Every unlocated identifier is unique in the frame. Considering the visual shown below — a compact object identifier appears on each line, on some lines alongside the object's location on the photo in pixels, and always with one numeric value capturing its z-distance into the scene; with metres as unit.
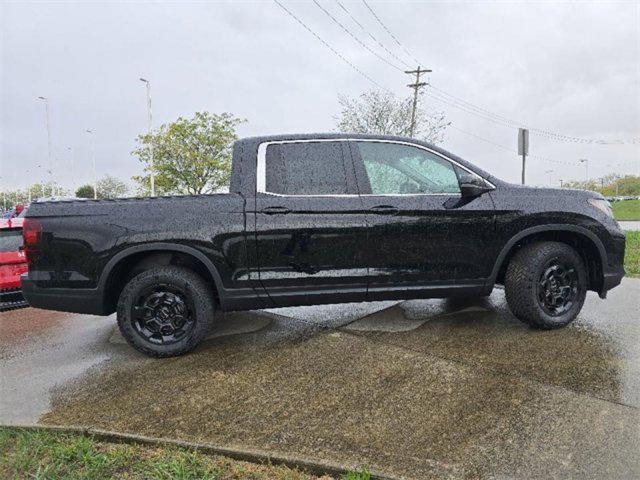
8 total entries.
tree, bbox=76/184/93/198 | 59.85
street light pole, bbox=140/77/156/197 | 30.83
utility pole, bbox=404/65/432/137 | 24.99
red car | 4.68
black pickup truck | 3.34
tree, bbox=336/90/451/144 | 25.47
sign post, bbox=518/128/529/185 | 11.56
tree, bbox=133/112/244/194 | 30.35
